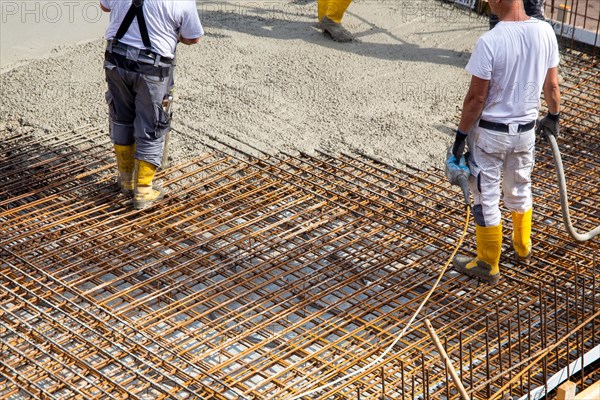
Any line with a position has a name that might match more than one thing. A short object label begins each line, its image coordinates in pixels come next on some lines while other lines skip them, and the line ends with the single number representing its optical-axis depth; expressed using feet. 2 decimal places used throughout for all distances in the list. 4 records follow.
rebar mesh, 17.10
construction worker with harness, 20.71
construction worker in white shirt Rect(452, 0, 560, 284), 17.88
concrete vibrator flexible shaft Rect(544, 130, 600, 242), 19.08
